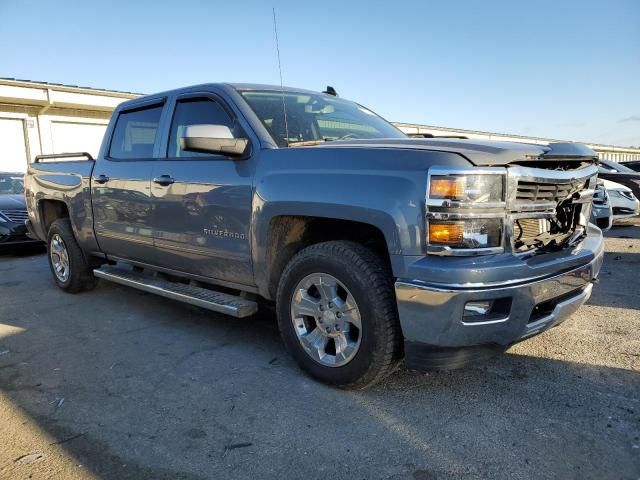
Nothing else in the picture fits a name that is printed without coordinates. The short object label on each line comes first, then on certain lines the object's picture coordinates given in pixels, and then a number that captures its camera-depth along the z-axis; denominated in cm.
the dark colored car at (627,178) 827
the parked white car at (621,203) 1058
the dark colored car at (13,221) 823
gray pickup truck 254
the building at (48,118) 1573
